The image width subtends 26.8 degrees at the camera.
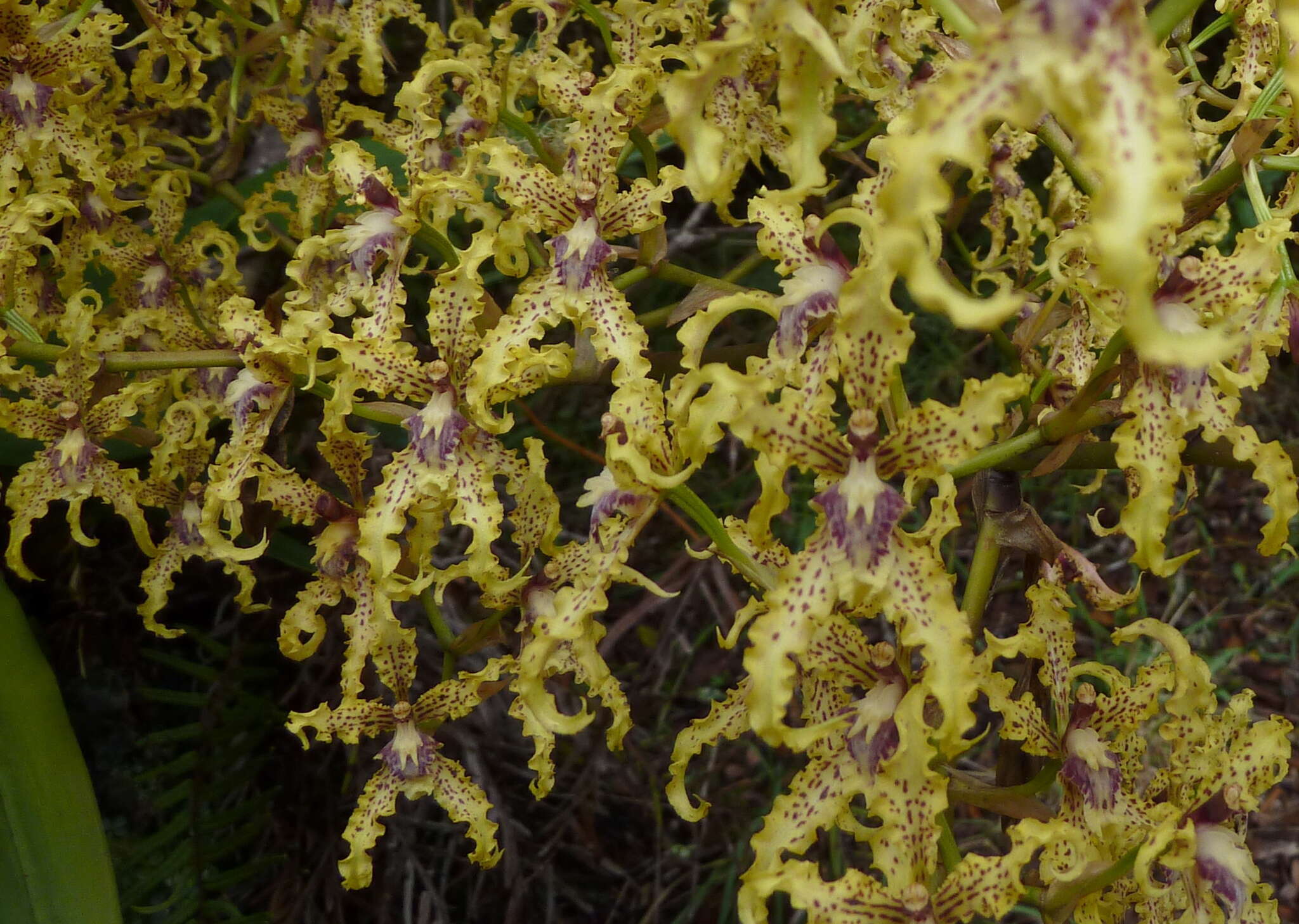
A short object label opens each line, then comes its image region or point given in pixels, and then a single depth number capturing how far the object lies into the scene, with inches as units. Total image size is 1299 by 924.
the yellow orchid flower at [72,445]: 19.8
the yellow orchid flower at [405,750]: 19.4
